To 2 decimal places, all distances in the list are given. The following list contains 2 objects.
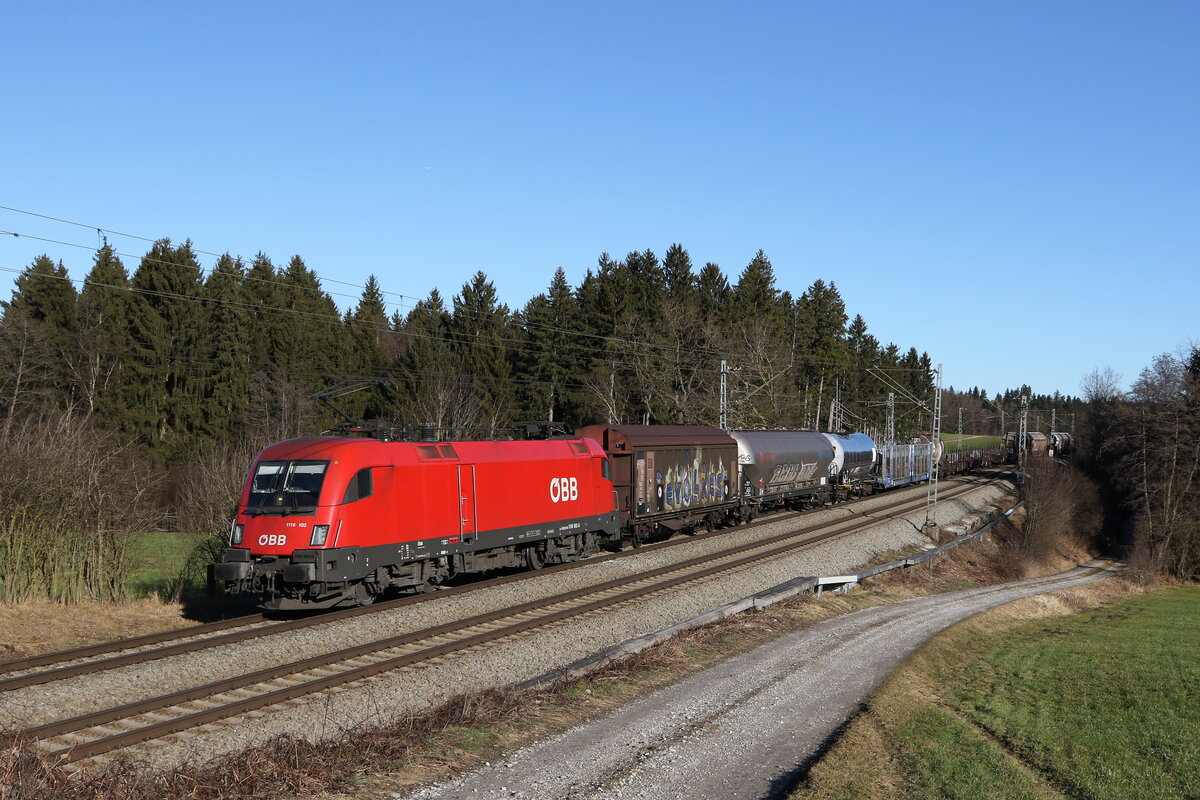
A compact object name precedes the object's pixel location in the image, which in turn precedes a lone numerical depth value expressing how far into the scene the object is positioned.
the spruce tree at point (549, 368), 69.50
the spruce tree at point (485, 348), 68.81
